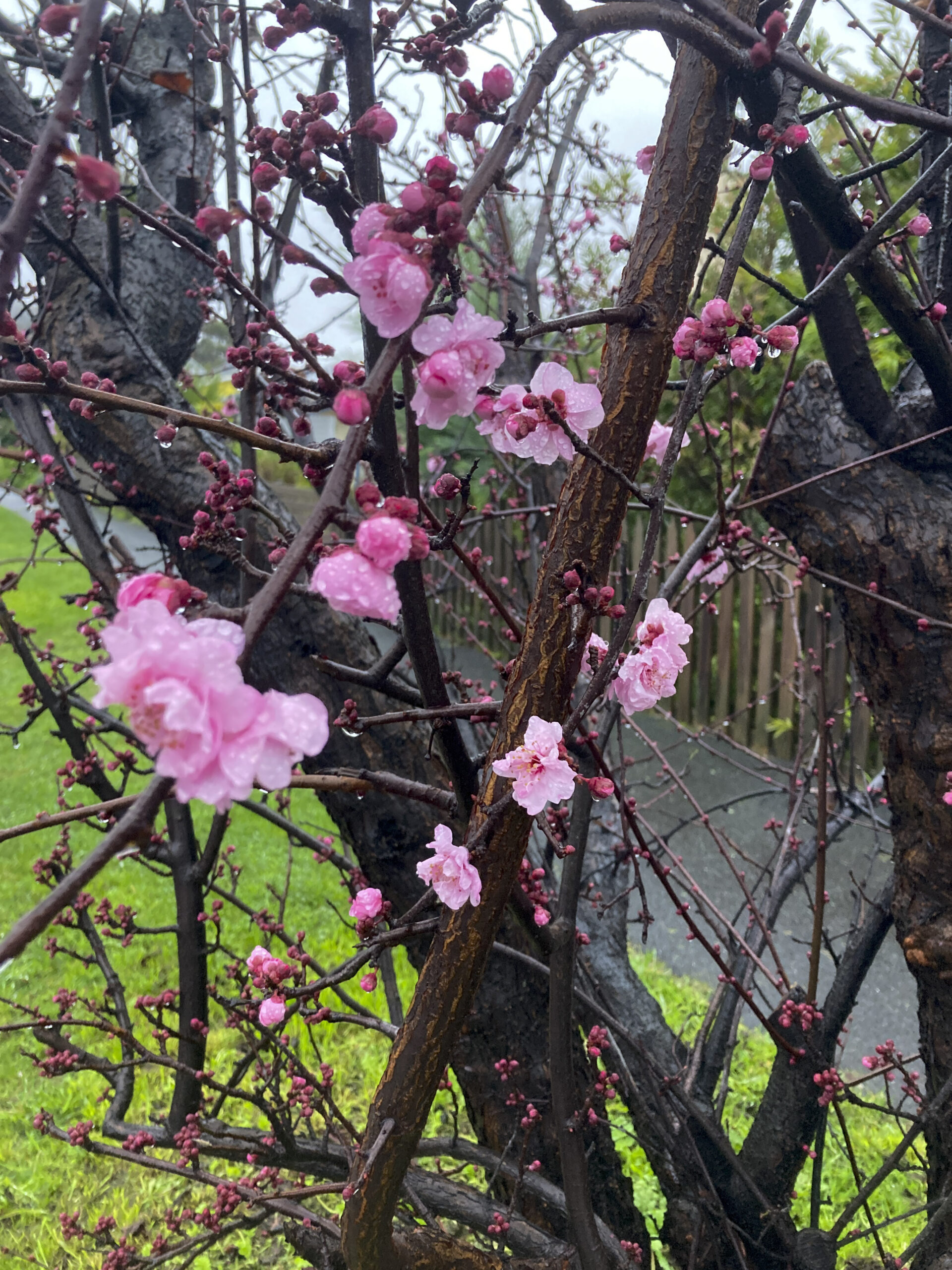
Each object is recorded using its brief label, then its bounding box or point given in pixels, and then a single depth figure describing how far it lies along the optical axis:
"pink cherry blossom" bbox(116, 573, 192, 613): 0.22
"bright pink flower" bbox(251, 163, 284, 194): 0.29
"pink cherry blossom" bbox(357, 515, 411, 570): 0.22
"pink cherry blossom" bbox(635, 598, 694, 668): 0.36
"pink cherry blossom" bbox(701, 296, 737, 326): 0.34
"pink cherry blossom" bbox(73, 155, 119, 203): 0.20
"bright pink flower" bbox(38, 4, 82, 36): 0.22
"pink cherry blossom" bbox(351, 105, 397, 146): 0.27
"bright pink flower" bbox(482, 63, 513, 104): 0.29
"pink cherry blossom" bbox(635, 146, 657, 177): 0.43
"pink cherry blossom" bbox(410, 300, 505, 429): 0.26
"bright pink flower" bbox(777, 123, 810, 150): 0.37
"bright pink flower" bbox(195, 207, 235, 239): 0.25
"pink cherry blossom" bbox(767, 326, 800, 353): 0.37
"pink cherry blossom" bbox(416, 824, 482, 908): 0.33
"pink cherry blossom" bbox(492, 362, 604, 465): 0.32
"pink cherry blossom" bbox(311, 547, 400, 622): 0.21
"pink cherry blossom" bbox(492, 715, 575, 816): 0.32
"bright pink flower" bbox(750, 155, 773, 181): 0.37
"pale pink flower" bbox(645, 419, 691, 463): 0.60
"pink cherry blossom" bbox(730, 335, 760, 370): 0.35
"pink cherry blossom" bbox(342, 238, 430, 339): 0.23
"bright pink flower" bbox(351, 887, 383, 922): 0.37
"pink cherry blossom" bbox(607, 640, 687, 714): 0.36
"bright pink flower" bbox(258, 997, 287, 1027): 0.39
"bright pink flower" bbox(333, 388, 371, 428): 0.21
